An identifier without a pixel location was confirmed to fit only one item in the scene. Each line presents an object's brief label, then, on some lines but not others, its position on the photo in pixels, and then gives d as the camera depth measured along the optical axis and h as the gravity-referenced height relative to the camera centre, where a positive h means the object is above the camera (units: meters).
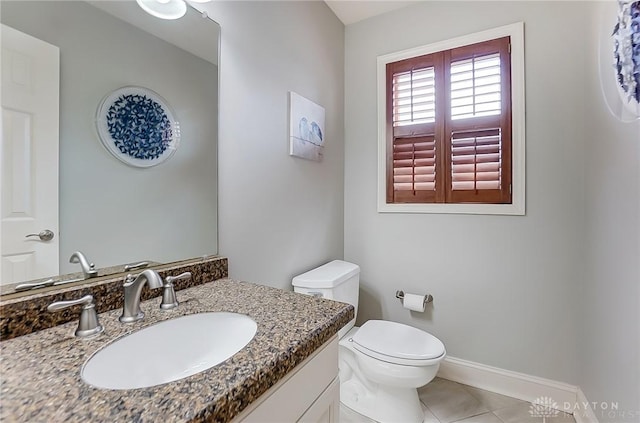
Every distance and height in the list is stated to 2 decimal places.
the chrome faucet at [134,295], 0.78 -0.24
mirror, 0.82 +0.26
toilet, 1.39 -0.75
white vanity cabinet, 0.59 -0.44
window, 1.74 +0.56
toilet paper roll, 1.89 -0.61
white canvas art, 1.66 +0.52
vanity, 0.45 -0.31
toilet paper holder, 1.94 -0.59
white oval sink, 0.65 -0.36
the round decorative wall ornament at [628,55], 1.00 +0.58
